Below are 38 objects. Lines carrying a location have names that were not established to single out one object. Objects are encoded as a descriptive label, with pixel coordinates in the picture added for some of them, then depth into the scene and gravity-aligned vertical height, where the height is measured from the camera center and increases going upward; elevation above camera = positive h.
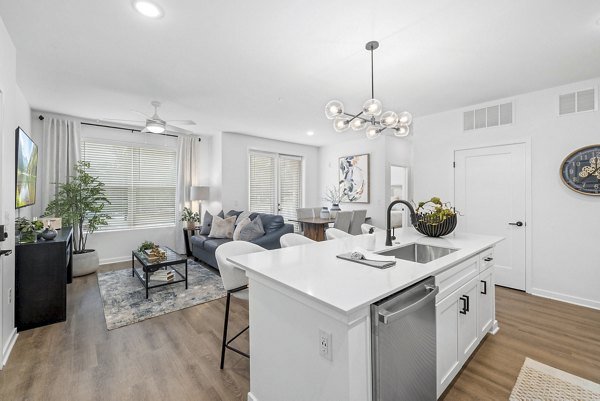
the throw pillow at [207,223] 5.33 -0.42
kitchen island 1.14 -0.56
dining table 5.29 -0.48
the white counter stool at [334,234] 3.06 -0.36
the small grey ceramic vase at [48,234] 2.89 -0.35
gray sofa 4.35 -0.59
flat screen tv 2.75 +0.35
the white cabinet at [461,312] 1.69 -0.77
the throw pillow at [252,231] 4.36 -0.46
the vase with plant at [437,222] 2.60 -0.18
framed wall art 6.59 +0.61
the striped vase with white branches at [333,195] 7.21 +0.19
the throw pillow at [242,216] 5.20 -0.28
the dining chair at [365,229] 3.12 -0.30
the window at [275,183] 6.57 +0.46
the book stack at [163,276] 3.67 -0.99
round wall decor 3.16 +0.38
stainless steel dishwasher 1.19 -0.68
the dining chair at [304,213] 6.10 -0.25
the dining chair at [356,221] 5.46 -0.38
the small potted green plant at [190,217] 5.65 -0.33
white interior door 3.74 +0.05
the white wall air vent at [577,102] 3.21 +1.20
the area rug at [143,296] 3.00 -1.19
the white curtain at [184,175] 5.84 +0.57
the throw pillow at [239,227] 4.44 -0.42
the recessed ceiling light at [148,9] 1.96 +1.40
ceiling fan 3.87 +1.10
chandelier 2.46 +0.81
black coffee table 3.43 -0.80
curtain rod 4.43 +1.38
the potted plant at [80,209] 4.21 -0.13
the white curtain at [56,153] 4.49 +0.80
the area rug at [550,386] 1.81 -1.25
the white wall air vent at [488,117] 3.80 +1.23
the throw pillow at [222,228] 4.93 -0.47
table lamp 5.67 +0.16
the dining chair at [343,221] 5.14 -0.35
